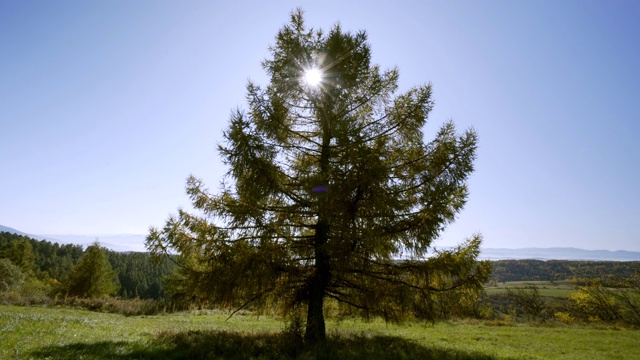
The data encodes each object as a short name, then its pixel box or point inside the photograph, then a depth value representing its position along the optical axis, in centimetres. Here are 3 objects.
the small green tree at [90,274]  3669
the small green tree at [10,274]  4011
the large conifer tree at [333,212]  892
